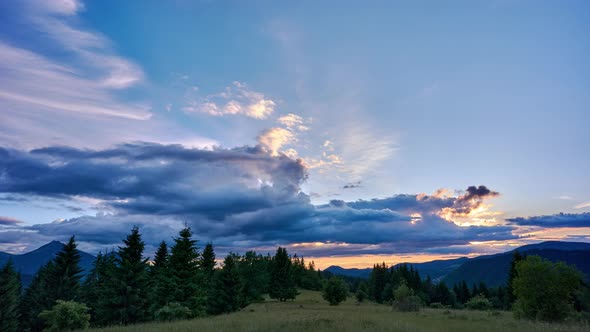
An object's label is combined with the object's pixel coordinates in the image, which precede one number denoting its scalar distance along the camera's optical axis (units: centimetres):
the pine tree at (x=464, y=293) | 11356
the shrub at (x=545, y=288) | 2695
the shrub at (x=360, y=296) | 9494
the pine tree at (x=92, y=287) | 4830
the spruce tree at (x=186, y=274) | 3816
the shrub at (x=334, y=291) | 6908
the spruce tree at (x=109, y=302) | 3497
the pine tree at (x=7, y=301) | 4200
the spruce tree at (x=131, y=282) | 3531
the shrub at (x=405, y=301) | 4381
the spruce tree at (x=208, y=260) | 6474
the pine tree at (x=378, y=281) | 11825
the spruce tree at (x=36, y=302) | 4519
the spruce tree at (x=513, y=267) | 7050
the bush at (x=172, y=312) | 2537
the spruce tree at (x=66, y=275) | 4459
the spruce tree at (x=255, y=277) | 8138
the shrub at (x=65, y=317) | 2120
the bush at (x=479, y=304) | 6257
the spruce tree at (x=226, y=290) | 4628
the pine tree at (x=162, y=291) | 3703
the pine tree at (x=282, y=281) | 7838
